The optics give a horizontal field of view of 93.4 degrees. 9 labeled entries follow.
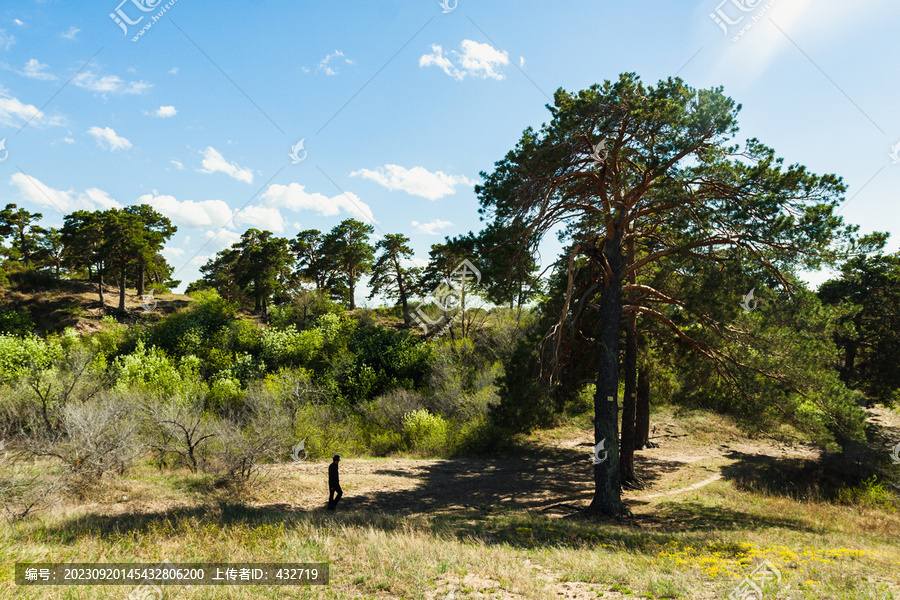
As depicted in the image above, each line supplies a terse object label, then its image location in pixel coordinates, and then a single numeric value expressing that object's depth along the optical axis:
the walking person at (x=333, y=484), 10.92
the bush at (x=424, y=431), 22.56
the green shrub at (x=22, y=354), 29.81
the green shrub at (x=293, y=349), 36.34
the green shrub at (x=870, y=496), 14.01
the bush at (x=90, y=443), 11.21
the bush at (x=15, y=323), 37.66
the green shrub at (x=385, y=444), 23.83
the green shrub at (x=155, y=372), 29.77
